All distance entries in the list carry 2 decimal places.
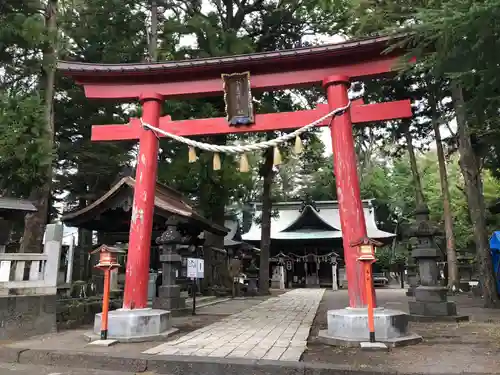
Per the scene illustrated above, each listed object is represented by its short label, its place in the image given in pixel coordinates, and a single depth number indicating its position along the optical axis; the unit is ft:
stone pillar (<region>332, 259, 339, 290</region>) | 90.79
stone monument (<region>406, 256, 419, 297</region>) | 54.03
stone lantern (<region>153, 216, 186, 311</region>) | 35.65
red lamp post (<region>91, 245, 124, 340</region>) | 22.44
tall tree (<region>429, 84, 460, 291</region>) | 56.44
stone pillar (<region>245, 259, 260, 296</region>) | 66.13
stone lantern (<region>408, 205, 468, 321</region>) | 30.89
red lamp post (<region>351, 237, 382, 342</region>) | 20.63
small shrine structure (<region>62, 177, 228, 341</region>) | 35.47
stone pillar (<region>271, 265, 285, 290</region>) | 96.05
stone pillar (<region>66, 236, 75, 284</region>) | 44.36
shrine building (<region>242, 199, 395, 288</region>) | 97.66
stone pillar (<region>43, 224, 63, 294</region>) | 26.91
